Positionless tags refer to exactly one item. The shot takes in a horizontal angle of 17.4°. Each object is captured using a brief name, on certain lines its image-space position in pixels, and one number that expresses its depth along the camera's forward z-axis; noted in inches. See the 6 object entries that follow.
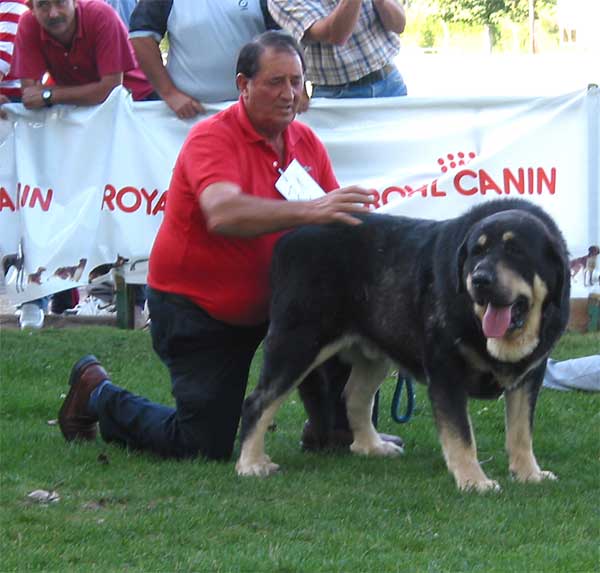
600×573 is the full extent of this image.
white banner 500.0
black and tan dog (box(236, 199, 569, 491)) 284.3
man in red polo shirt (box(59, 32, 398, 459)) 319.6
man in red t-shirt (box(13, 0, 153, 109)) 500.5
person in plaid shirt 451.6
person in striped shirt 533.9
